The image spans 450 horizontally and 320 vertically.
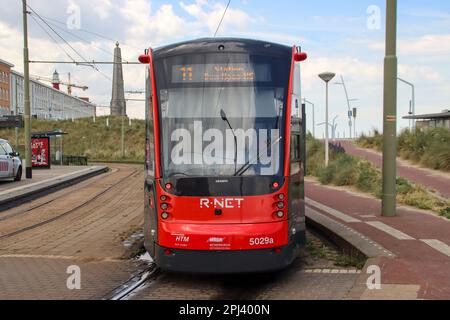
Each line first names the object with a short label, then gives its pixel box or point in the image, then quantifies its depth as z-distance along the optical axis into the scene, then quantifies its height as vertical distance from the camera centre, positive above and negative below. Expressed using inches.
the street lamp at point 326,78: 965.5 +99.3
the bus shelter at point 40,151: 1291.8 -29.0
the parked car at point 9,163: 871.7 -38.9
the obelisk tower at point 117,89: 3183.6 +286.2
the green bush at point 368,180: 735.2 -55.6
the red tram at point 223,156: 277.7 -9.2
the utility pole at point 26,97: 995.9 +70.3
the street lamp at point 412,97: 1846.7 +127.0
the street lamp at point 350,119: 1733.5 +59.0
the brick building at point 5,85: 3880.4 +356.7
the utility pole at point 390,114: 475.5 +19.1
